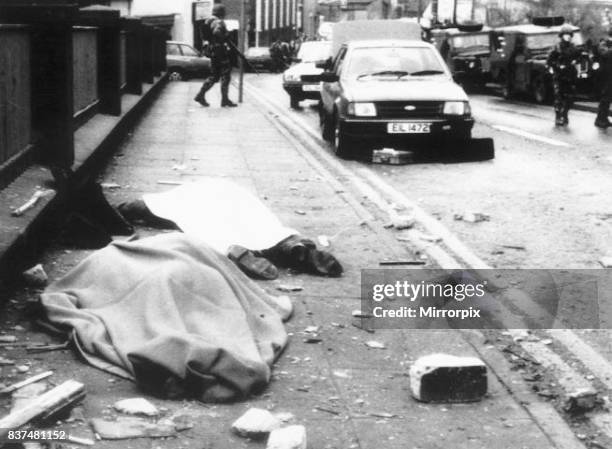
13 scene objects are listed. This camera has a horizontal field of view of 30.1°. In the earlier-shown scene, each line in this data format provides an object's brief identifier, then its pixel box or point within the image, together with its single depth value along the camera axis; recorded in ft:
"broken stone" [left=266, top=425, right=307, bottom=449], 13.89
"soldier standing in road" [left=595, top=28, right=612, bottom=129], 67.67
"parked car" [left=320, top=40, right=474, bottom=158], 49.49
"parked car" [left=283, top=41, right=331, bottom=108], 86.84
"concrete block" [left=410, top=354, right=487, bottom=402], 16.57
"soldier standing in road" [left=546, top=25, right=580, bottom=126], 69.62
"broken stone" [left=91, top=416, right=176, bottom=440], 14.67
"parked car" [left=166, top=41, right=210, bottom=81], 143.64
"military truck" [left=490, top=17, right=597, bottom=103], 96.68
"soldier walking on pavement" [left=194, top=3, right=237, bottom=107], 76.02
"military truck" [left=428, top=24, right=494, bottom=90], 117.29
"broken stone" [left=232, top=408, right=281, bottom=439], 14.79
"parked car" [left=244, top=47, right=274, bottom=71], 198.90
